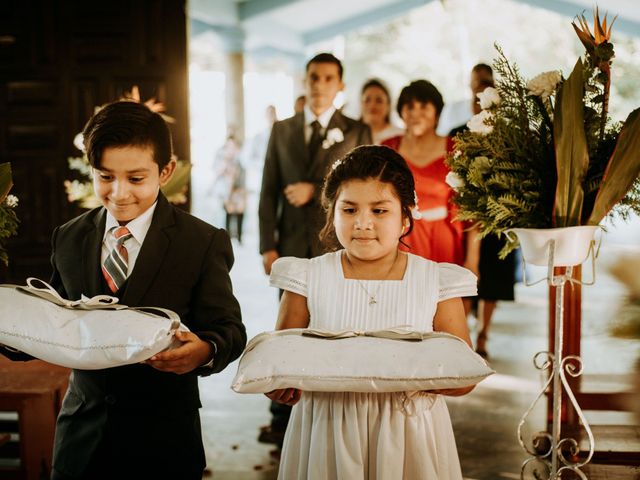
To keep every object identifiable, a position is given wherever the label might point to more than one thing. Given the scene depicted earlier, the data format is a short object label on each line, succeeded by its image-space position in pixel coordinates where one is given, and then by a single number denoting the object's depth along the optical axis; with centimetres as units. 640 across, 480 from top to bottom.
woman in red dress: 361
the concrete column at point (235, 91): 1209
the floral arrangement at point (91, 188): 362
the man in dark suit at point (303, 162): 351
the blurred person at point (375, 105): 529
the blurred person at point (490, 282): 487
